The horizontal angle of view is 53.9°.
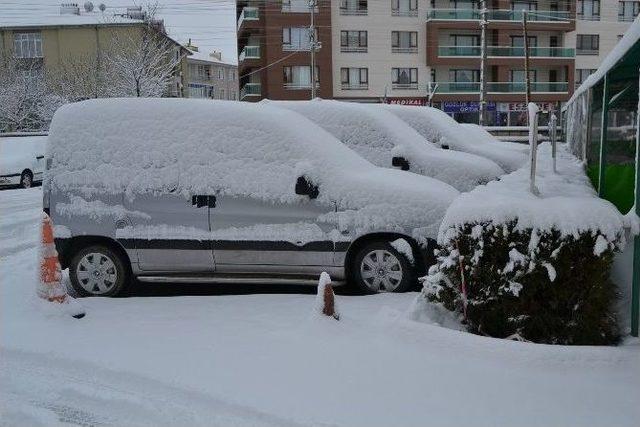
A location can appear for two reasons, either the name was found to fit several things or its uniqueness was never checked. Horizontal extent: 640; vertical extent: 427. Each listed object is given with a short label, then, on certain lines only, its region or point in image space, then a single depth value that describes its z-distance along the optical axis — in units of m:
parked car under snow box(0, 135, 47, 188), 20.22
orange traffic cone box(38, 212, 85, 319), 5.79
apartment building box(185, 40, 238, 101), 88.61
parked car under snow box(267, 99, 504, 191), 9.73
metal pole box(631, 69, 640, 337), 4.52
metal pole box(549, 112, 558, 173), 8.35
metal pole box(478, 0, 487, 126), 33.69
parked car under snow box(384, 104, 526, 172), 12.40
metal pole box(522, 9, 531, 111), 34.07
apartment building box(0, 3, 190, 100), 46.69
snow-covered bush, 4.34
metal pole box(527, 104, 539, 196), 5.14
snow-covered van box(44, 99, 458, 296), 6.39
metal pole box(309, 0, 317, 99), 39.59
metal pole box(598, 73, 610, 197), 8.00
